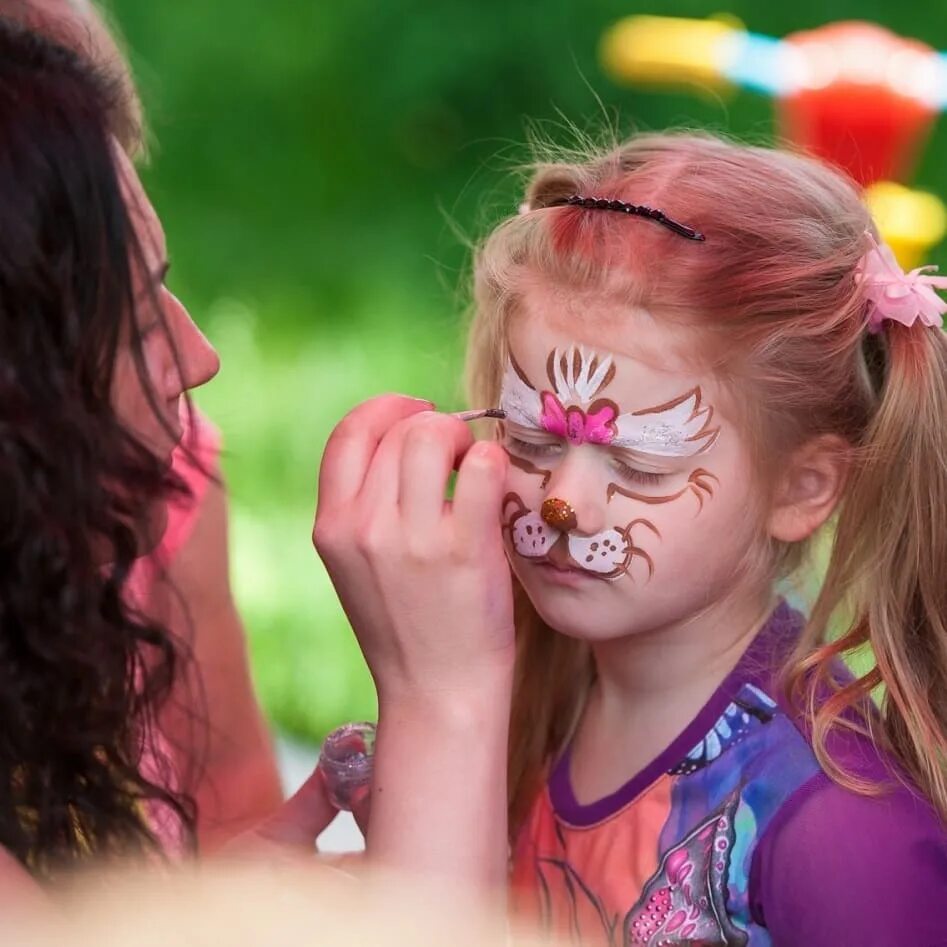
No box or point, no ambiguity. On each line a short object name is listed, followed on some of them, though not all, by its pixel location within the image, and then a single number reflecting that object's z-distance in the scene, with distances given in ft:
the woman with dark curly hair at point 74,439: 8.01
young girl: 8.17
